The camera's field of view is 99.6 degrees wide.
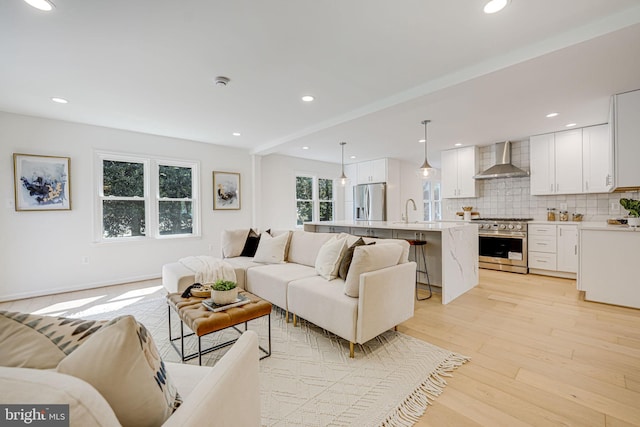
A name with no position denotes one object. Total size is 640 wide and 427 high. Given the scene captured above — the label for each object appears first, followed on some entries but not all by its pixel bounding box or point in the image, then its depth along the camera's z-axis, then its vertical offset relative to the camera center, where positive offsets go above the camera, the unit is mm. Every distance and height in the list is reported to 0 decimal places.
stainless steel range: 4750 -616
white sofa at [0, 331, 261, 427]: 470 -536
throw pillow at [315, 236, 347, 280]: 2771 -505
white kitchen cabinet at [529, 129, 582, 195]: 4465 +811
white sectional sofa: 2166 -742
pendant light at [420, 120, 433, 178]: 3842 +586
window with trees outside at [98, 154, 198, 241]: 4371 +242
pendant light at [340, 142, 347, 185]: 5006 +570
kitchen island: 3342 -524
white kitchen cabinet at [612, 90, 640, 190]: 2930 +767
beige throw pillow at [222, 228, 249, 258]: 4078 -483
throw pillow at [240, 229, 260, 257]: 4075 -524
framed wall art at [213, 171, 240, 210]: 5445 +430
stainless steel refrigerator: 6863 +227
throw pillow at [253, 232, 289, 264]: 3627 -529
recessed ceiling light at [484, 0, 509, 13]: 1739 +1341
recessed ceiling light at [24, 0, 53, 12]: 1704 +1333
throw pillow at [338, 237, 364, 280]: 2607 -474
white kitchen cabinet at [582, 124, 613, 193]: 4191 +810
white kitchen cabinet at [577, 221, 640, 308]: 3092 -651
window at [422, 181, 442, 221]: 8664 +352
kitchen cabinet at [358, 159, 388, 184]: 6894 +1045
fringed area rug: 1604 -1195
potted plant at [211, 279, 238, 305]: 2053 -621
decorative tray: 2295 -686
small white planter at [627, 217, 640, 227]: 3150 -147
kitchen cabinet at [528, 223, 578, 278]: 4355 -659
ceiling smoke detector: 2703 +1326
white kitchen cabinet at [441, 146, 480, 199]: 5566 +819
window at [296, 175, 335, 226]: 7074 +320
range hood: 5028 +825
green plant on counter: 3193 +40
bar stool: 3592 -642
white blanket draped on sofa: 2926 -652
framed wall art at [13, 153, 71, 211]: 3645 +415
